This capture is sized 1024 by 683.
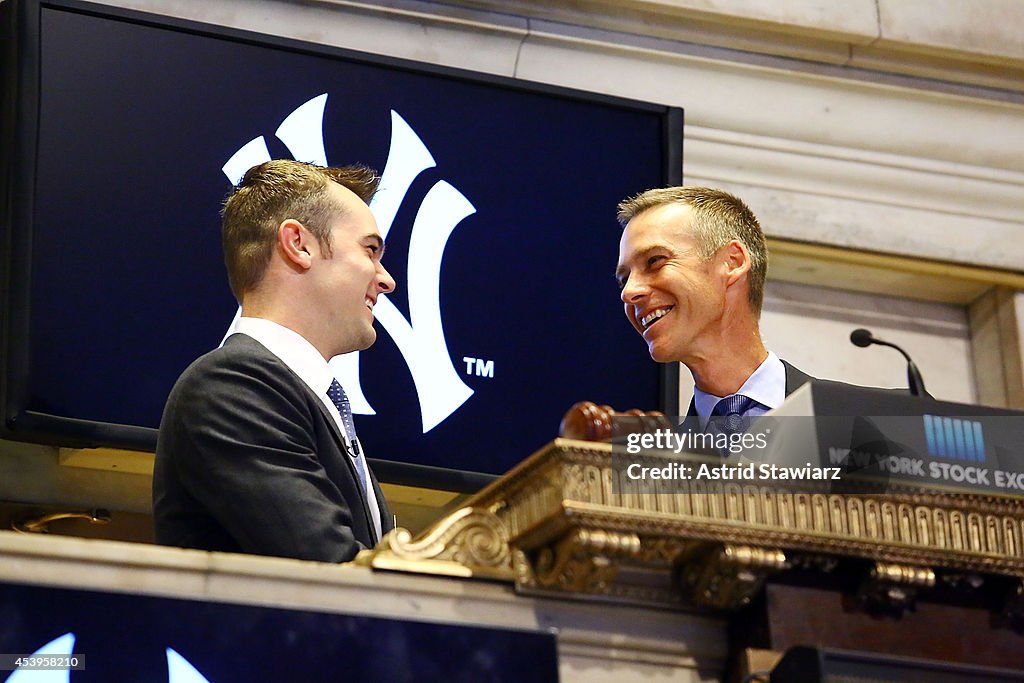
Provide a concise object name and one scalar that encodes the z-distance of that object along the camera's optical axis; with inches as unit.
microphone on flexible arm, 164.4
